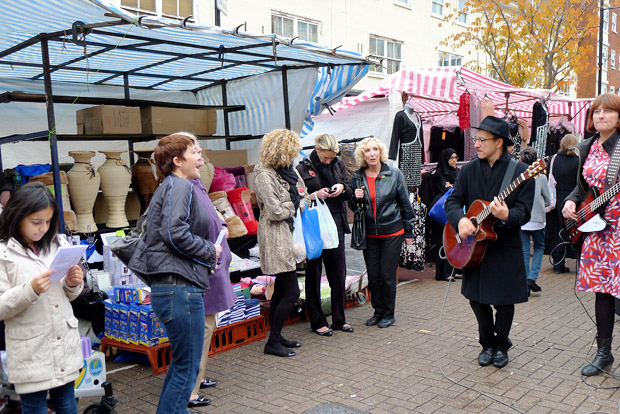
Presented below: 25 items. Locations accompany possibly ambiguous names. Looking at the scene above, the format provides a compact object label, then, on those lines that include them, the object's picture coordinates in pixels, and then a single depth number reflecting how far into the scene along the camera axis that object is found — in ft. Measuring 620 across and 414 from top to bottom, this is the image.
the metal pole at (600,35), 55.93
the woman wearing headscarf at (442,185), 26.30
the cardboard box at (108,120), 19.38
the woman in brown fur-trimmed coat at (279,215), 15.47
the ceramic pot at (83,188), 18.62
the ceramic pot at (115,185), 19.42
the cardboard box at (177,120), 21.13
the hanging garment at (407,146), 24.72
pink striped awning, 25.05
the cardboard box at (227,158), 23.40
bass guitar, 13.11
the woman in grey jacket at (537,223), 23.65
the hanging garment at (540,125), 30.12
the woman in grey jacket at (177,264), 9.96
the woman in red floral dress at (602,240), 13.28
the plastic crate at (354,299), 21.30
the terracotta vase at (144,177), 20.42
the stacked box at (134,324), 15.01
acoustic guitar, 13.01
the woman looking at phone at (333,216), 17.66
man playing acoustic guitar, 13.61
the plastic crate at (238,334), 16.54
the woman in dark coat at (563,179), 25.94
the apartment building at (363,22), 38.60
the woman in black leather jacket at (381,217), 18.31
